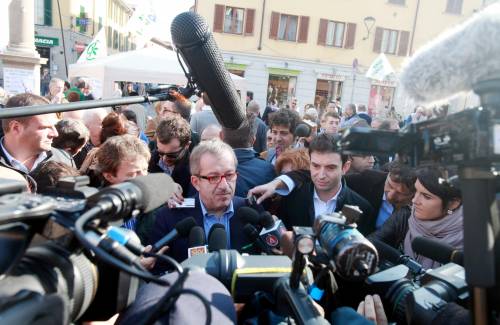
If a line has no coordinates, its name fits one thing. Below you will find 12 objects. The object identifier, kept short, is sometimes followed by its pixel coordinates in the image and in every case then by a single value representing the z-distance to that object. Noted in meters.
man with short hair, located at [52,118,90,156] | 3.29
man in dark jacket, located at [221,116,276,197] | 2.91
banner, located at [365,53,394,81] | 12.14
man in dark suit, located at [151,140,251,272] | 2.17
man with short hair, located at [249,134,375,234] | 2.64
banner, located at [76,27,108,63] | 9.19
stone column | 5.95
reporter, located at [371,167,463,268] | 2.18
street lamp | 20.62
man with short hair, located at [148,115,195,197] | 3.31
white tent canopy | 7.36
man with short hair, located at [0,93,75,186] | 2.61
